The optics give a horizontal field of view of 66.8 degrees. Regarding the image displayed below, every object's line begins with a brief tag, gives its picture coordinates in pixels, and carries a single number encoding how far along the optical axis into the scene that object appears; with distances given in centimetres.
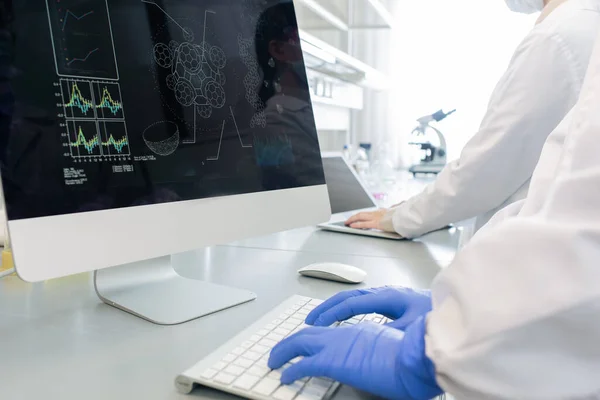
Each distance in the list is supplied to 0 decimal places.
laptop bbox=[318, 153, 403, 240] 157
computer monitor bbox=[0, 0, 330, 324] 52
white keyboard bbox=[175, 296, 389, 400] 43
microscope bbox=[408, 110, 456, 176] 300
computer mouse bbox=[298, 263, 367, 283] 84
